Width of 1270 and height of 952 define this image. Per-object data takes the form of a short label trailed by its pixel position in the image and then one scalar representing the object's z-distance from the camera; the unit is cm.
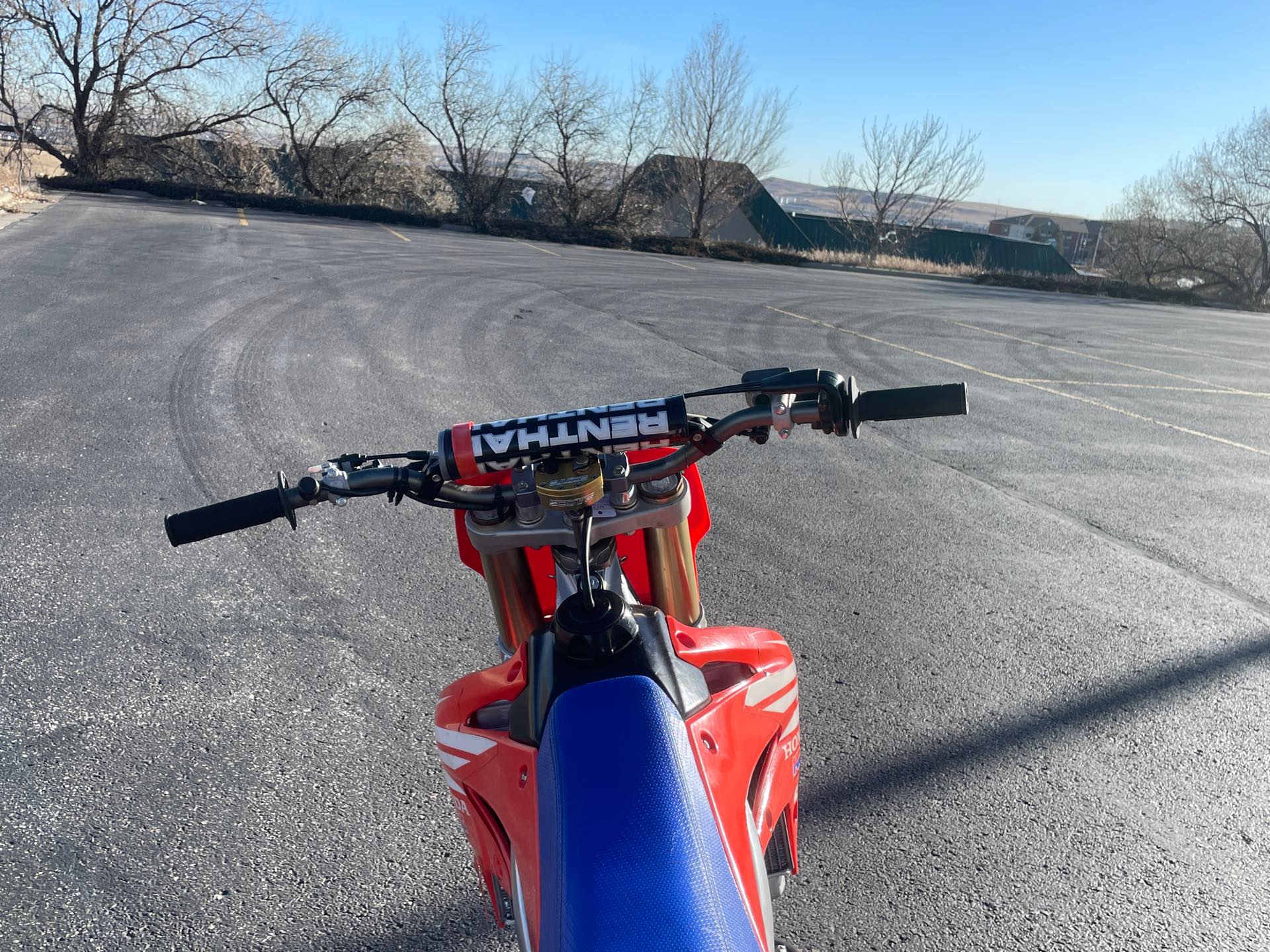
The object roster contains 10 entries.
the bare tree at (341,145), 2998
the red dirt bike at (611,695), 126
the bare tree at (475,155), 3019
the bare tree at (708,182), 3203
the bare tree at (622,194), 3111
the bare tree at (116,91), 2675
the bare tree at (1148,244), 3353
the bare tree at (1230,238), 3225
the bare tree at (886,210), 3650
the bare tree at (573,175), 3064
